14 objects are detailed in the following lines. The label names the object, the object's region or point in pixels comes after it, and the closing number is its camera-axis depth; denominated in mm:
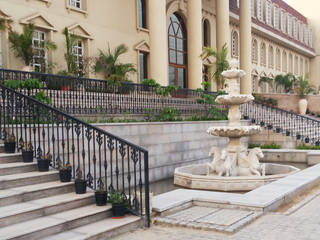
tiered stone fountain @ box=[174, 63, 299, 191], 10195
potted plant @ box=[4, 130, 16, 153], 7375
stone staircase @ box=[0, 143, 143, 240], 5387
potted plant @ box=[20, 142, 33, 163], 7207
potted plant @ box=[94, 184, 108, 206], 6547
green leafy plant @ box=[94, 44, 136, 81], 19500
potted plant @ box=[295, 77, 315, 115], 30047
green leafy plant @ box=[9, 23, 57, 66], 15344
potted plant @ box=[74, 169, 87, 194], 6715
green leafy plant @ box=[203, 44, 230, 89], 22375
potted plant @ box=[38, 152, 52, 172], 7082
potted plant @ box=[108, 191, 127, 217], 6461
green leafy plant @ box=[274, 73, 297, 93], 36822
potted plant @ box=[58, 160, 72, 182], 6918
